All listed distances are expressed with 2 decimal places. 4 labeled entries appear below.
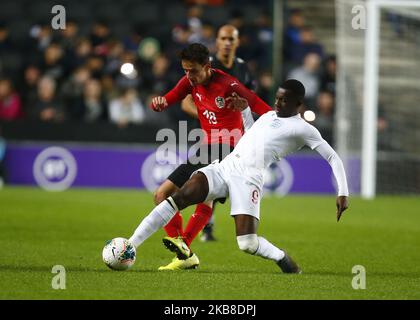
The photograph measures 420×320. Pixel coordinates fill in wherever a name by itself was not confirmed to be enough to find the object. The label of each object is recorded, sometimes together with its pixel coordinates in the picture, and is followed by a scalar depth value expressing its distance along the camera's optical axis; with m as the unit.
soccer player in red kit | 17.16
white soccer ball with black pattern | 15.77
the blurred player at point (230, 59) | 21.22
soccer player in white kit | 15.94
